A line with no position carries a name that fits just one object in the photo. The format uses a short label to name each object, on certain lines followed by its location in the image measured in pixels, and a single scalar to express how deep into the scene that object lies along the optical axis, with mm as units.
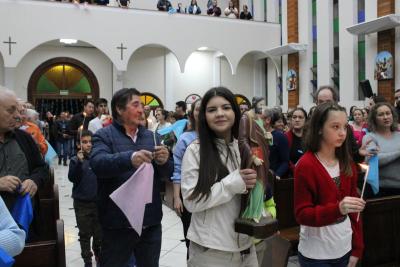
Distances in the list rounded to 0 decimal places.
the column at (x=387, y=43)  12539
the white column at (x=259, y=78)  18859
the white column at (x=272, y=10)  17719
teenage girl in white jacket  2031
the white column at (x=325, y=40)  14969
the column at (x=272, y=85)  18011
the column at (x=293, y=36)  16422
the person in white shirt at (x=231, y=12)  17356
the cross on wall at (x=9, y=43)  13436
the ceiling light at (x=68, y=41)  14555
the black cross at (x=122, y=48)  14984
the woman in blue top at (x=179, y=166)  3705
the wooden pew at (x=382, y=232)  3908
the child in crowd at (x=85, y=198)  4238
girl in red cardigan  2465
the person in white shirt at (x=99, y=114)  7622
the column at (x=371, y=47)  13219
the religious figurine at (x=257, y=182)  1956
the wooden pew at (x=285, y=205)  4605
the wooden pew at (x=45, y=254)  2581
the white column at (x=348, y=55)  13969
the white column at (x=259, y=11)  18625
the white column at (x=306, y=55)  15859
